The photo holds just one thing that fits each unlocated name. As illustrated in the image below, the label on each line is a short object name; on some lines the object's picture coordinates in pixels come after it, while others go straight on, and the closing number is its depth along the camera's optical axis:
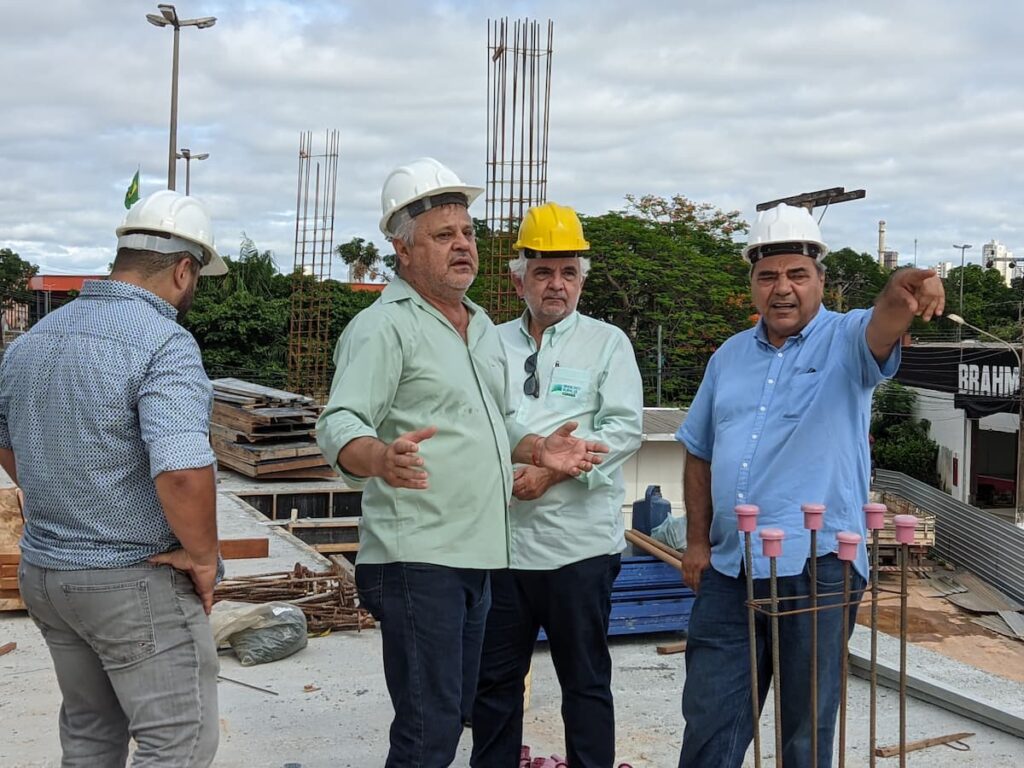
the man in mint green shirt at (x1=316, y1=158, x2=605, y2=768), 2.77
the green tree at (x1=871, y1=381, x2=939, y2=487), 31.80
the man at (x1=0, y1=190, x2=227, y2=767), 2.46
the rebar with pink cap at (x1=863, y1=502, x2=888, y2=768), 2.73
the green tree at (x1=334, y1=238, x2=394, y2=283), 55.28
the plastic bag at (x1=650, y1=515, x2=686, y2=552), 6.06
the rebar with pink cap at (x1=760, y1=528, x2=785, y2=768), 2.59
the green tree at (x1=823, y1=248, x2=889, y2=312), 46.47
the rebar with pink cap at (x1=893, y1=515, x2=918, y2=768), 2.54
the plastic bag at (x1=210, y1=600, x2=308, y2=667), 5.53
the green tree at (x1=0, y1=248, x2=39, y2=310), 49.59
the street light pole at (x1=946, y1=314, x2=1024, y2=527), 27.38
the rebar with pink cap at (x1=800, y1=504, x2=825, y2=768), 2.64
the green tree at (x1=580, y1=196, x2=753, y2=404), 30.27
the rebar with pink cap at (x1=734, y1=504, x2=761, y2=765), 2.64
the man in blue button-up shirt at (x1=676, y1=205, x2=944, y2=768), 3.00
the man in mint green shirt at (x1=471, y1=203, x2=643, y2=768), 3.49
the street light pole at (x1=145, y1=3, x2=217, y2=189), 16.41
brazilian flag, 16.14
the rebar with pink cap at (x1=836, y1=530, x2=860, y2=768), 2.62
